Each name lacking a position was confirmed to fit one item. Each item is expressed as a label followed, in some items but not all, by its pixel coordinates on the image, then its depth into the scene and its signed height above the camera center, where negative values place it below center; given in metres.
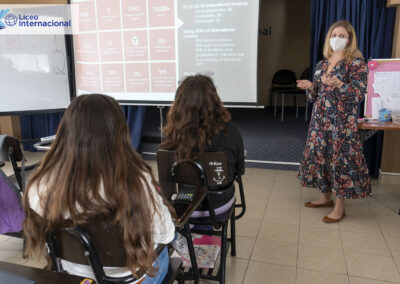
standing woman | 2.26 -0.32
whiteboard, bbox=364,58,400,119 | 2.69 -0.06
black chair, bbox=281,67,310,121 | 4.92 -0.18
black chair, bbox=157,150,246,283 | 1.47 -0.47
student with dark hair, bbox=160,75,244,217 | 1.52 -0.22
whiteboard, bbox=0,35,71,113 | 2.98 +0.06
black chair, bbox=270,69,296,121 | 5.68 +0.00
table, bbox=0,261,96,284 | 0.78 -0.48
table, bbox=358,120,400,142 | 2.37 -0.34
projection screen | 2.88 +0.30
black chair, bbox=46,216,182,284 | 0.89 -0.47
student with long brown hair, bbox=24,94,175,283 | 0.90 -0.29
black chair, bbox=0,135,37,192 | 2.02 -0.44
